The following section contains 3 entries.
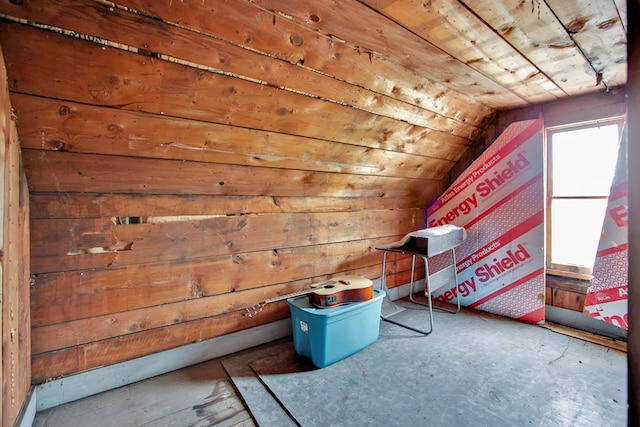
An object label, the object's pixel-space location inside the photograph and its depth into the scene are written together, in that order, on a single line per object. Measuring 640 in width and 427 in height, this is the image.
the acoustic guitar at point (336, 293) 1.96
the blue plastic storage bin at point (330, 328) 1.91
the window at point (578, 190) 2.35
